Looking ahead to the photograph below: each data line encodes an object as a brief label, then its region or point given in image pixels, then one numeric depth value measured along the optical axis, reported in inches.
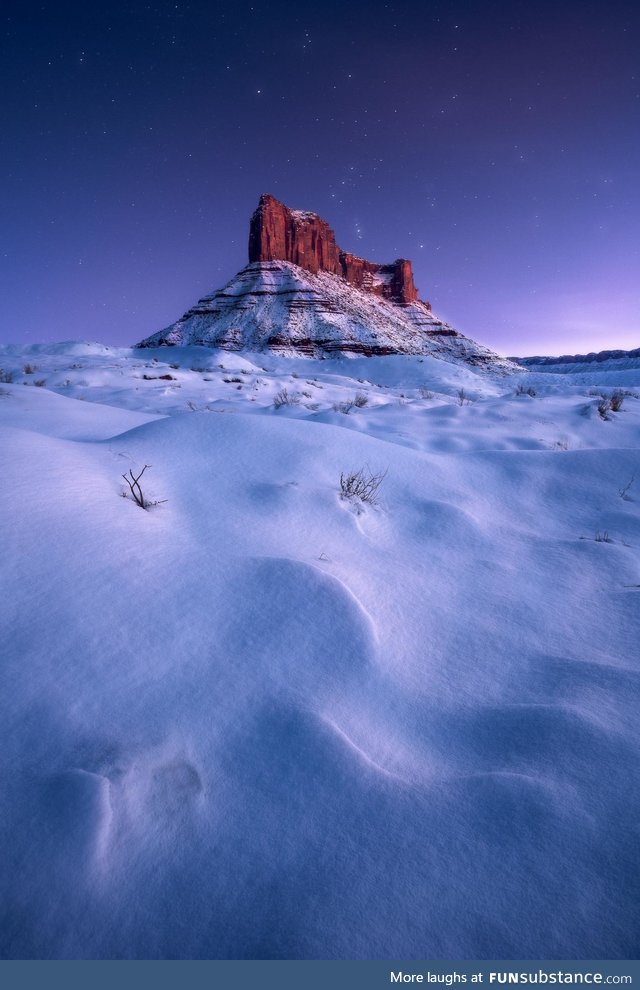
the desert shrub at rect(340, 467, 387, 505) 88.3
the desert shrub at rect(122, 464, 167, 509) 72.8
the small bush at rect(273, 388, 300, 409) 199.9
